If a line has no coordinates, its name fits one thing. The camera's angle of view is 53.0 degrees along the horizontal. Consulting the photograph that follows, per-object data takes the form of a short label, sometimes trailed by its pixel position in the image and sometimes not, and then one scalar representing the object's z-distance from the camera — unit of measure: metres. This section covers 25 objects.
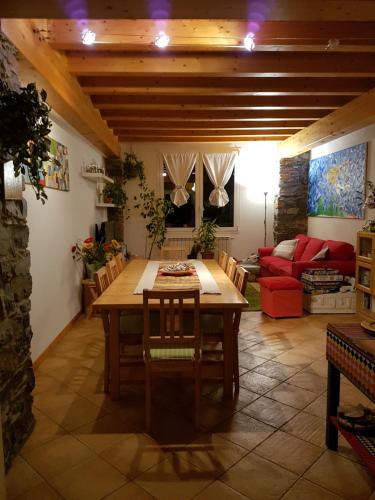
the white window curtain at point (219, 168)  7.39
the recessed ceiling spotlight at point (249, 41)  2.89
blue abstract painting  5.17
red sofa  5.05
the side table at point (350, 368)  1.64
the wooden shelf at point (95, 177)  4.99
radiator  7.54
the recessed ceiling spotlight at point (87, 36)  2.76
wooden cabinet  4.28
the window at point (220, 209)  7.62
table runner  2.84
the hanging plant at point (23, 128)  1.72
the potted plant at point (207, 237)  7.02
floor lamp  7.51
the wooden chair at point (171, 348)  2.17
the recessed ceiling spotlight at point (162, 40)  2.85
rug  5.07
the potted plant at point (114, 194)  6.23
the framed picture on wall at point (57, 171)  3.55
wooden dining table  2.42
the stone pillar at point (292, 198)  7.01
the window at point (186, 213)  7.60
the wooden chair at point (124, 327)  2.71
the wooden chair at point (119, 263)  3.74
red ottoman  4.56
